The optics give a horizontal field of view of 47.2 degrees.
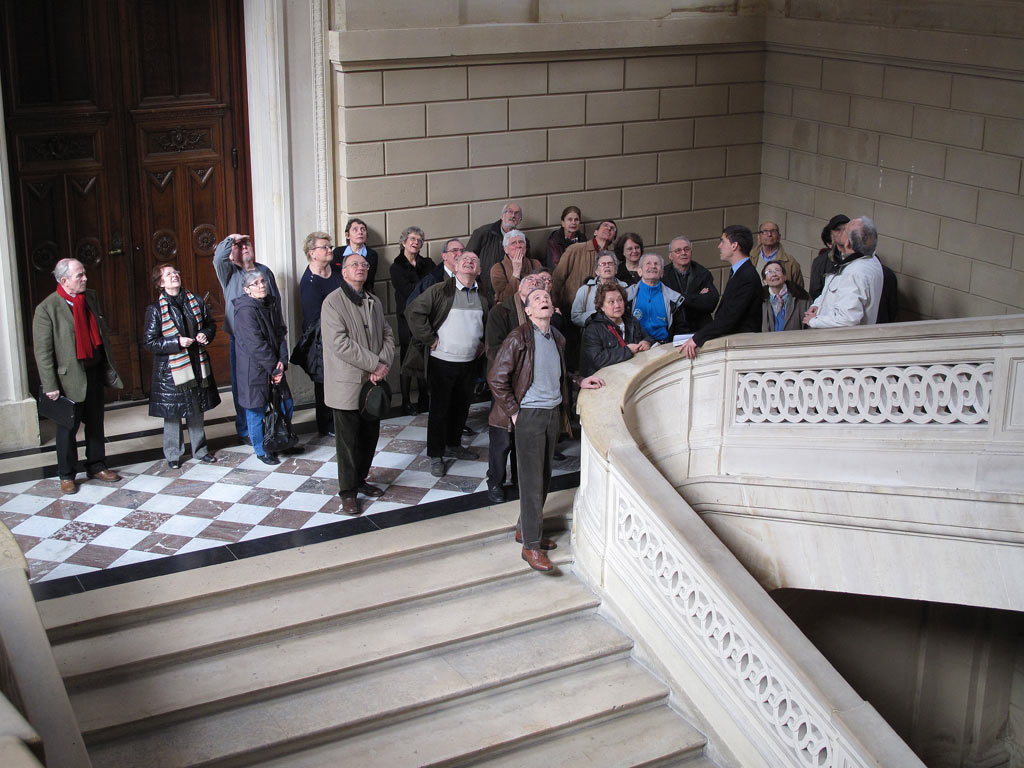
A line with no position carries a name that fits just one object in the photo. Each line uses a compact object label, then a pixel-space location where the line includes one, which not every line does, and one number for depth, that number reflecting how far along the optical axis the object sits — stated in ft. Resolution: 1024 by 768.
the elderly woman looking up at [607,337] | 25.52
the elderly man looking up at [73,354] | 25.29
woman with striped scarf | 26.81
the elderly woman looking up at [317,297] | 28.48
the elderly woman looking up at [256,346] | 27.17
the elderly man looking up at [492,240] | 31.96
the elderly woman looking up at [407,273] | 30.99
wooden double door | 28.94
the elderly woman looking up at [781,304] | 27.12
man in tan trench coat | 24.80
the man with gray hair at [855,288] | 25.81
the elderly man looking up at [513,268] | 28.86
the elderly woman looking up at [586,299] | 28.12
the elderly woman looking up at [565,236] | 33.17
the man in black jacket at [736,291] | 24.93
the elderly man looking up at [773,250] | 29.76
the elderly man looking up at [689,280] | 28.53
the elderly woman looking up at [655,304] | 27.58
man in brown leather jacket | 22.97
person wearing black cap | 30.07
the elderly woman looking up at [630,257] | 30.04
